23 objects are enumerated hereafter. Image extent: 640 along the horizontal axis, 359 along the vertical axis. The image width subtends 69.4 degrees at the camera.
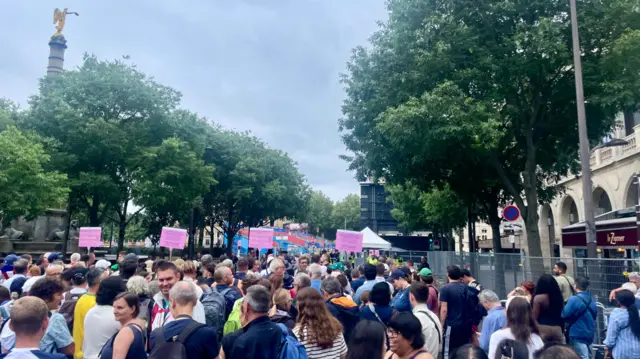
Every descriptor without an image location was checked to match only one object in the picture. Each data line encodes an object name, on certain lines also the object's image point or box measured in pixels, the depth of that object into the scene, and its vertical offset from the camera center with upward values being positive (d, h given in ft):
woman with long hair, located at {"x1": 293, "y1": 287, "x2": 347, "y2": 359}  13.51 -2.53
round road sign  43.93 +2.87
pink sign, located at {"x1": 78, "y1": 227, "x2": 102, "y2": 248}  55.73 +0.43
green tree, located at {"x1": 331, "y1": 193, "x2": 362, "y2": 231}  301.63 +18.51
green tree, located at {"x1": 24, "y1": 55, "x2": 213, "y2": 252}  85.51 +19.85
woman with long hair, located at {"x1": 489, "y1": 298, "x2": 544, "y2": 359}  13.75 -2.57
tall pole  36.50 +7.55
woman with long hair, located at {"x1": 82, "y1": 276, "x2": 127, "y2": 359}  14.26 -2.47
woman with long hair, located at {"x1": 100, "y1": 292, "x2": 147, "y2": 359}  12.02 -2.45
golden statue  142.72 +68.81
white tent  78.54 +0.08
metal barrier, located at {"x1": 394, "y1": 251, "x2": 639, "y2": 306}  30.58 -2.19
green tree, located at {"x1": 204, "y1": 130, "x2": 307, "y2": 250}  126.21 +16.38
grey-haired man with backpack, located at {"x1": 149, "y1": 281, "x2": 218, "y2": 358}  11.27 -2.19
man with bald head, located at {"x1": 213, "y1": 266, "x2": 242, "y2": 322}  20.38 -2.10
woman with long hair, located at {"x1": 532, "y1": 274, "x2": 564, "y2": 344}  18.56 -2.41
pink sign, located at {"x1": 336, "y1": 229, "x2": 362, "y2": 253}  53.16 +0.25
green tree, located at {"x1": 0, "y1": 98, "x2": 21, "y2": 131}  85.87 +23.82
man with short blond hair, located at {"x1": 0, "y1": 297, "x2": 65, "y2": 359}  10.37 -1.96
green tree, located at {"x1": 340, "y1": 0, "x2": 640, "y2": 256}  46.85 +17.94
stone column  133.78 +53.70
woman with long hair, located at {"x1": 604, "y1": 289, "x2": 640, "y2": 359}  18.38 -3.43
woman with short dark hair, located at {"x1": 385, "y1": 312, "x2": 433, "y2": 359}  10.53 -2.18
